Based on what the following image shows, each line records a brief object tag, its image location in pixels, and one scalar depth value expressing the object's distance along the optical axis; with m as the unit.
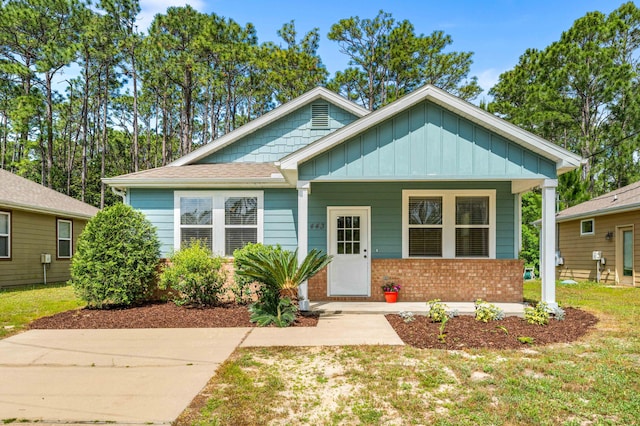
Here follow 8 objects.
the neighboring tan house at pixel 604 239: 13.73
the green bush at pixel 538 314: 6.90
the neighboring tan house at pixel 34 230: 12.32
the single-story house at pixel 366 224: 8.95
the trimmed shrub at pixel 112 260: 8.16
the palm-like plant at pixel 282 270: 7.08
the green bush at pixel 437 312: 6.95
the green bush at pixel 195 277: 8.20
